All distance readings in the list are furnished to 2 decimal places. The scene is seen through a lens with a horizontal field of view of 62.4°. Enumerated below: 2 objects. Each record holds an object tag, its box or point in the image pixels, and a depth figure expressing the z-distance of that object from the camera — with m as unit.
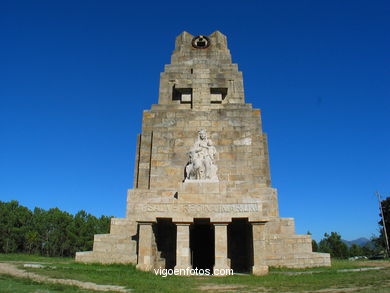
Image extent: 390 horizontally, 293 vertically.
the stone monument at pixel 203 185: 13.52
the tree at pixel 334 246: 55.20
